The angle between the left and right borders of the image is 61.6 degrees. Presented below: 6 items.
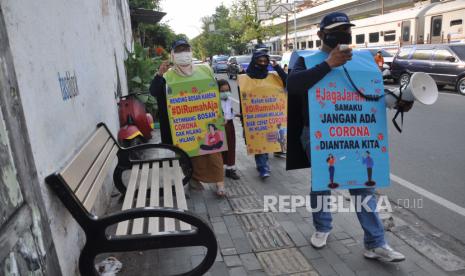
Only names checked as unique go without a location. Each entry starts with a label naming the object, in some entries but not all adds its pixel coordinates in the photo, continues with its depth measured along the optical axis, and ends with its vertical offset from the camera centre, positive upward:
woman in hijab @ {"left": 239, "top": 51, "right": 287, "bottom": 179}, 5.09 -0.25
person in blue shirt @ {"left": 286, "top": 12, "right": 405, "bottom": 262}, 2.88 -0.63
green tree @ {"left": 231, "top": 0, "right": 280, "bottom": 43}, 44.38 +3.71
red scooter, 5.88 -0.92
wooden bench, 2.55 -1.13
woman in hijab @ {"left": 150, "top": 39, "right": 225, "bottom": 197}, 4.42 -0.63
